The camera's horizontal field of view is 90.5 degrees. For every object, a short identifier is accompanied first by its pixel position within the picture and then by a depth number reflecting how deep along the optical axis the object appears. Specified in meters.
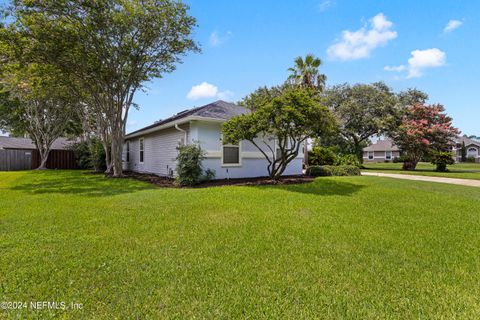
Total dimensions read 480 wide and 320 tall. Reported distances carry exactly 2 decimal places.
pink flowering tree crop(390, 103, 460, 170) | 20.05
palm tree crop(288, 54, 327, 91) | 18.17
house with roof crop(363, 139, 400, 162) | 49.28
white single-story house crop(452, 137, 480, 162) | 43.12
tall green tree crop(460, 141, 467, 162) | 42.44
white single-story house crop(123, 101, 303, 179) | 10.56
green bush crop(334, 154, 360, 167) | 18.53
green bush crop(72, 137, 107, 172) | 16.94
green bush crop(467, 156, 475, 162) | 41.52
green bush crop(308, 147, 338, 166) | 18.68
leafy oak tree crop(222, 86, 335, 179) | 8.39
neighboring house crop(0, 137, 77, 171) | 19.30
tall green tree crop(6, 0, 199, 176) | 9.31
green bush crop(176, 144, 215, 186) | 9.41
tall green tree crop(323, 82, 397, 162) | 23.70
